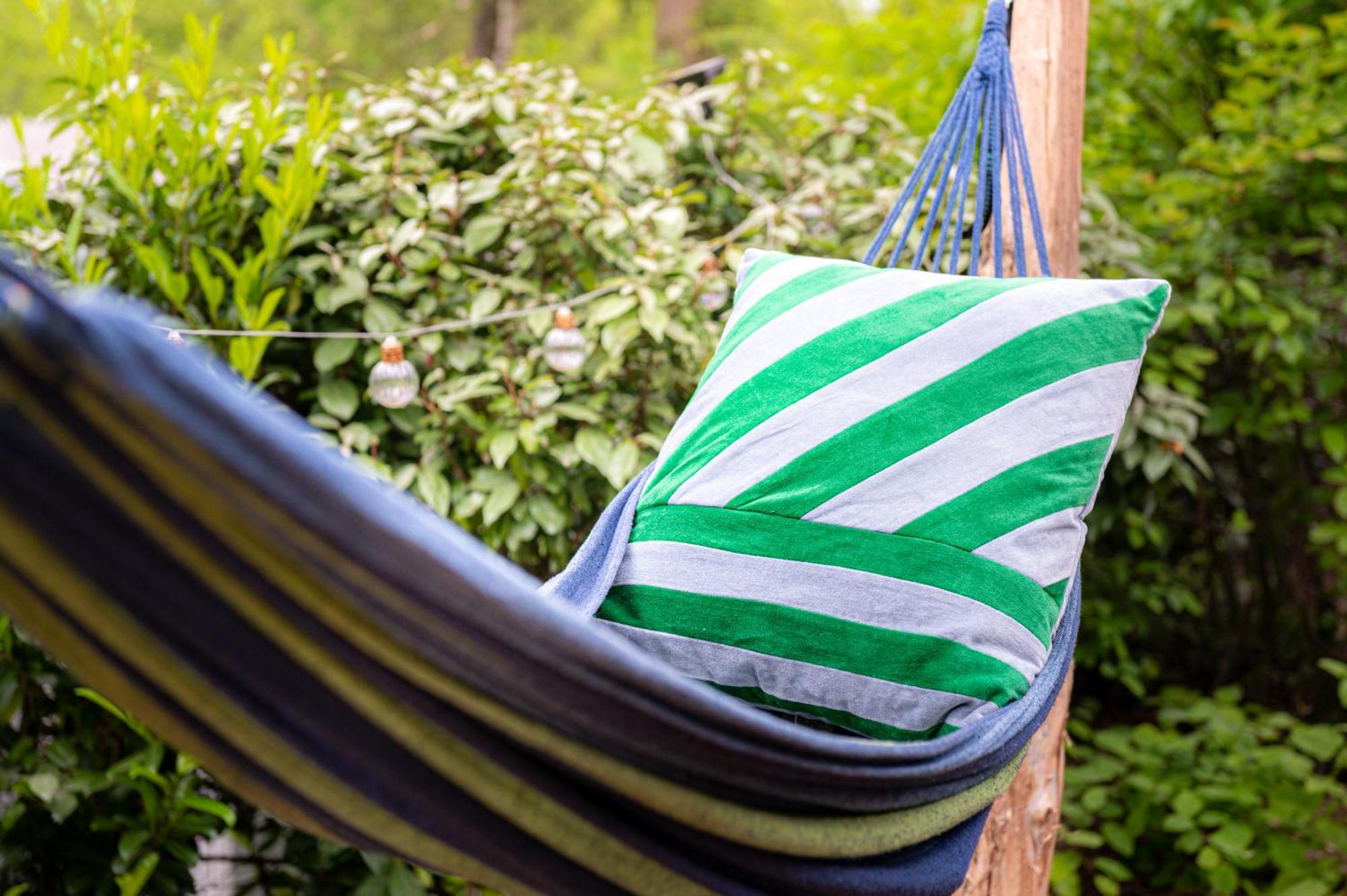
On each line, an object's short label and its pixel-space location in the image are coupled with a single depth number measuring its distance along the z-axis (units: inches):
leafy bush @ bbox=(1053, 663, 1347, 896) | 80.4
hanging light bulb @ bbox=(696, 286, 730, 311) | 74.5
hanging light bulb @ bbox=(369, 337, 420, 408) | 63.2
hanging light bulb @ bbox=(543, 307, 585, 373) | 65.3
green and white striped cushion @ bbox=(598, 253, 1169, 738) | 37.5
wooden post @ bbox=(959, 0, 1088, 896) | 55.0
